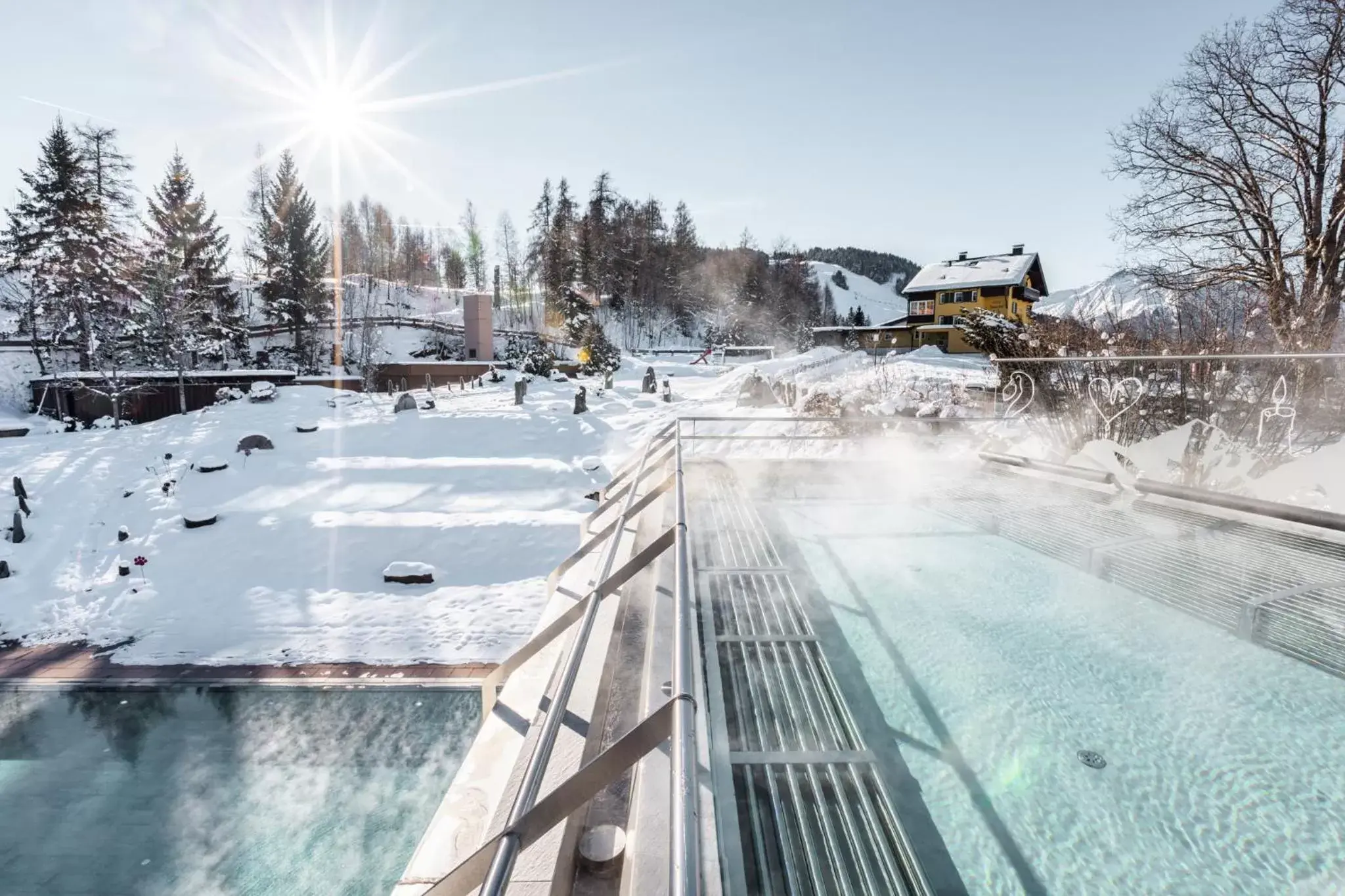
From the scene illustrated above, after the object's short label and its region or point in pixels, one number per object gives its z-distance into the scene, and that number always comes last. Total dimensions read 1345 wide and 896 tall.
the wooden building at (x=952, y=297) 31.09
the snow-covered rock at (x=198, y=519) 9.84
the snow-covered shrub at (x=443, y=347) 30.20
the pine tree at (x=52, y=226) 21.17
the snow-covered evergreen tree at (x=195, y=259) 22.56
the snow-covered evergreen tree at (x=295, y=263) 26.92
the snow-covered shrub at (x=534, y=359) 22.84
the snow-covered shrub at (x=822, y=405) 12.66
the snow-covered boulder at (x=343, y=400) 17.63
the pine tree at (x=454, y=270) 51.09
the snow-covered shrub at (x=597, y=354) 25.18
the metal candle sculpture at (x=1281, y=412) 5.57
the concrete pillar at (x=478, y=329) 26.67
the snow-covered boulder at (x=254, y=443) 12.96
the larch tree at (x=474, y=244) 53.00
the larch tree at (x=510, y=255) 49.78
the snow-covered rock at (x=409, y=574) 8.25
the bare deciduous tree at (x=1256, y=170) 8.72
